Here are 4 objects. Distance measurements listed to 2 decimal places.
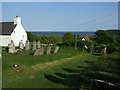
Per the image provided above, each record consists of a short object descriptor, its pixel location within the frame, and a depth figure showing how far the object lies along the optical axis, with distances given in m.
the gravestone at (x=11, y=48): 20.96
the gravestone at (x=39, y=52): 18.61
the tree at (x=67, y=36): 40.90
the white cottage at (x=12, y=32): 35.56
